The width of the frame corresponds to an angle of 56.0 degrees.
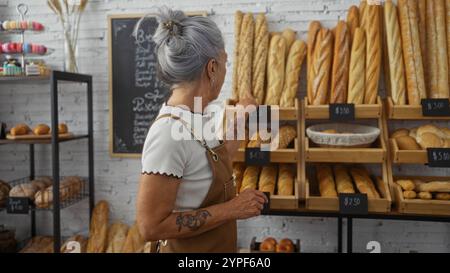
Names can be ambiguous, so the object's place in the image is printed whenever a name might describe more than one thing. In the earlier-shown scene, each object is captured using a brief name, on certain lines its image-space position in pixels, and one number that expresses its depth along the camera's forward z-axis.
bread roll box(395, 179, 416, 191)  2.08
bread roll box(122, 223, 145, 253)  2.55
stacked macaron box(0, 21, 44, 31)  2.44
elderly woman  1.23
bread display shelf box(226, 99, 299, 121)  2.24
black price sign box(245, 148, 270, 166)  2.14
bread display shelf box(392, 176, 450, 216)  1.99
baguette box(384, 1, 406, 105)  2.20
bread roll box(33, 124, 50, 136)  2.50
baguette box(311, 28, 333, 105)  2.24
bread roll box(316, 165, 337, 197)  2.12
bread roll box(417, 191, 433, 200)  2.04
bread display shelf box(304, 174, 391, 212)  2.02
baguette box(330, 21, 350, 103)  2.22
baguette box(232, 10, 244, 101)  2.37
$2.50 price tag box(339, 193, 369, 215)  2.02
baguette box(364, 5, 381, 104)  2.21
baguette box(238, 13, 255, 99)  2.34
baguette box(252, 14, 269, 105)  2.36
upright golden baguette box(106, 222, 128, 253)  2.60
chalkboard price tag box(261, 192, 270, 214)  2.04
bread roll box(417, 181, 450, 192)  2.03
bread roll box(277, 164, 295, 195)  2.14
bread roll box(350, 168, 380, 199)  2.07
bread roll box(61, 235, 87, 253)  2.61
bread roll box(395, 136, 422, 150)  2.16
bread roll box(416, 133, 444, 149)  2.09
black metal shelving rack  2.33
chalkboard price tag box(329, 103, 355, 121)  2.13
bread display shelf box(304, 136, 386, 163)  2.09
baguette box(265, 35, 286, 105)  2.34
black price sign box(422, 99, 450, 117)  2.08
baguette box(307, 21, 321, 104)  2.30
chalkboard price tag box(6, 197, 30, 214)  2.43
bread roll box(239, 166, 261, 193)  2.20
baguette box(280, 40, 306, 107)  2.33
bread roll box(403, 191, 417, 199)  2.05
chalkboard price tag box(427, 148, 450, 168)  2.00
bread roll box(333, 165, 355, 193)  2.09
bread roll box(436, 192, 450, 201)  2.03
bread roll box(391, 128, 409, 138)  2.28
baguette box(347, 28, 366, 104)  2.19
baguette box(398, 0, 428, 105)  2.16
